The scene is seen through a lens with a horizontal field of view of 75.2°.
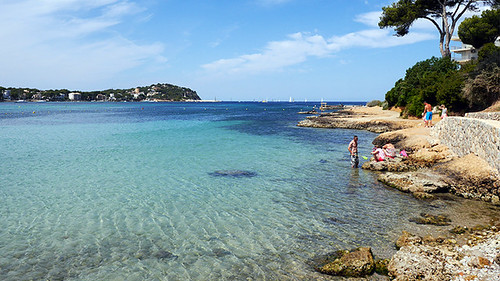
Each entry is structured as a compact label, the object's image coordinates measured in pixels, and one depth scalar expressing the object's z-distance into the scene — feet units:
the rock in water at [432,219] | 33.12
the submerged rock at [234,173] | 54.49
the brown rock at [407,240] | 27.23
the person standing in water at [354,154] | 58.39
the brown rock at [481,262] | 22.68
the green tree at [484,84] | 97.76
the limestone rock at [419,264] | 22.67
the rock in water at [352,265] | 24.03
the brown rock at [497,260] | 22.50
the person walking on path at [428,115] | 90.94
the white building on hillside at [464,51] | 194.95
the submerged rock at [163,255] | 26.73
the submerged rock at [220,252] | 27.14
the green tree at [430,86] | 111.51
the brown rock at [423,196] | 41.24
